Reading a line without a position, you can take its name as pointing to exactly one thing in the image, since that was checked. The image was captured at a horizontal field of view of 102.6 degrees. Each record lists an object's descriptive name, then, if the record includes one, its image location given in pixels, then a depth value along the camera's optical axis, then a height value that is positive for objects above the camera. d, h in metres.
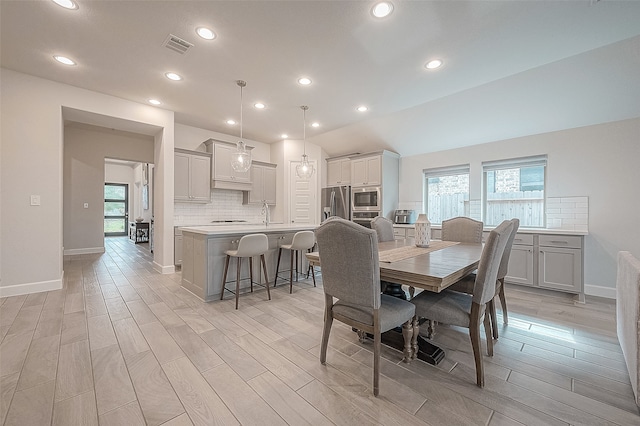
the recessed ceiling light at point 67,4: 2.05 +1.65
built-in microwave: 5.10 +0.23
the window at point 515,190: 3.95 +0.34
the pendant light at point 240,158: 3.54 +0.71
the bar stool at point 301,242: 3.42 -0.44
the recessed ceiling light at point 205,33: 2.34 +1.64
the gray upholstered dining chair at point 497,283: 2.18 -0.63
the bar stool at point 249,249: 2.89 -0.47
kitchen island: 3.05 -0.61
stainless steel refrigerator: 5.68 +0.18
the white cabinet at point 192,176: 4.71 +0.62
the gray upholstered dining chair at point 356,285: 1.51 -0.47
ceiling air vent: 2.47 +1.63
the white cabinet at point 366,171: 5.08 +0.81
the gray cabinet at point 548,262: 3.20 -0.67
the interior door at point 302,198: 6.06 +0.27
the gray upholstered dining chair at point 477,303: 1.60 -0.64
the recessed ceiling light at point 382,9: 2.01 +1.62
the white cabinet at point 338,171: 5.80 +0.89
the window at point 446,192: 4.68 +0.35
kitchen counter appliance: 4.94 -0.13
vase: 2.52 -0.20
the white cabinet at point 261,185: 5.76 +0.57
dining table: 1.49 -0.37
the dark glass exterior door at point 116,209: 10.16 -0.04
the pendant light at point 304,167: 4.05 +0.67
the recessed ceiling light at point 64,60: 2.81 +1.65
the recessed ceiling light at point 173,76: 3.13 +1.65
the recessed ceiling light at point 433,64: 2.80 +1.64
